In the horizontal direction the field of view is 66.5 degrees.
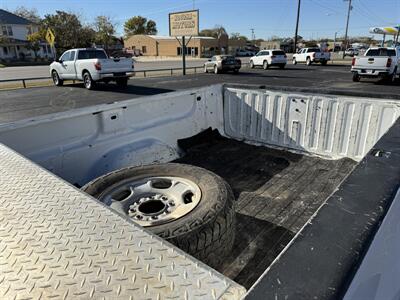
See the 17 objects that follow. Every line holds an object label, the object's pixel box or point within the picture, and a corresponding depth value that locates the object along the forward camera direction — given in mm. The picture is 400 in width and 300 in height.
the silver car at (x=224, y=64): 26094
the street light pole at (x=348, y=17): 49625
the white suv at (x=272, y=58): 29984
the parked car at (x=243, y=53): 71812
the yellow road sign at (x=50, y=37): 19766
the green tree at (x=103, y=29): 67062
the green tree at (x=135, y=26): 99625
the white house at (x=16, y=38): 61266
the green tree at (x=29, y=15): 73125
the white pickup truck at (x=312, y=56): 34656
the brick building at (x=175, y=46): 69500
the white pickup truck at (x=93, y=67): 15188
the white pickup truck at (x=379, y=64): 17188
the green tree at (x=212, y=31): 98438
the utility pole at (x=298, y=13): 44150
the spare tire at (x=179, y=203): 2084
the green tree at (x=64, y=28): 58719
